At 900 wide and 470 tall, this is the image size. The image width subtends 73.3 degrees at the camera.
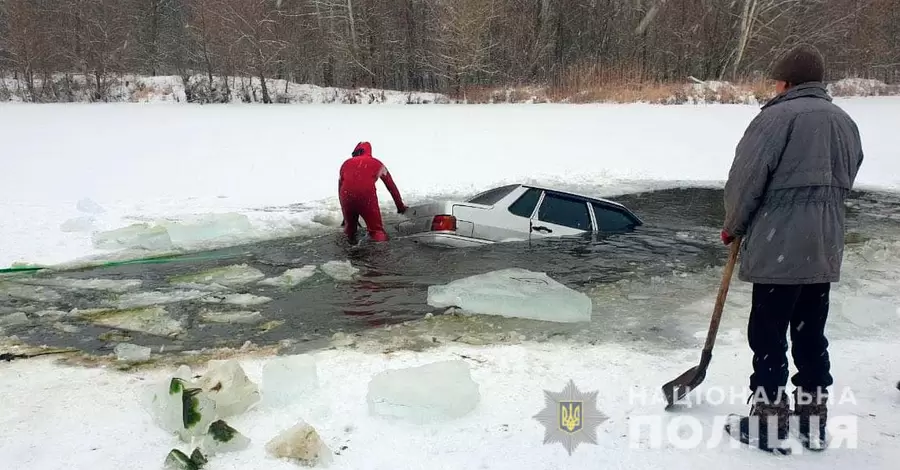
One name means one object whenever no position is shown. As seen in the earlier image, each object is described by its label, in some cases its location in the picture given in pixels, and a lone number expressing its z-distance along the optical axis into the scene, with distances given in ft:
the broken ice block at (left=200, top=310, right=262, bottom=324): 18.01
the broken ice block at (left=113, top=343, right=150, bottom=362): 14.51
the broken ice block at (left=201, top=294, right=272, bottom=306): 19.64
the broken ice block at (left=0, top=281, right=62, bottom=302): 19.63
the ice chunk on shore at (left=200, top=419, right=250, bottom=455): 9.93
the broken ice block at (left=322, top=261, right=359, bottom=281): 22.76
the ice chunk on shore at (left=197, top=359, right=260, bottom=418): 10.98
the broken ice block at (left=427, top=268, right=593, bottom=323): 17.61
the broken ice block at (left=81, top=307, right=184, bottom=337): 17.01
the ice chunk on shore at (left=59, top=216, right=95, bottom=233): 28.45
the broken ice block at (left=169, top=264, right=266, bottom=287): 21.71
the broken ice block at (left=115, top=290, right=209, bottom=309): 19.31
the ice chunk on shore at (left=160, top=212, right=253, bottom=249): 27.43
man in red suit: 26.25
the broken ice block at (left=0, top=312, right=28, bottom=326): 17.15
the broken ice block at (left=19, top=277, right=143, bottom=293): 20.93
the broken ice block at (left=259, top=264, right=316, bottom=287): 21.88
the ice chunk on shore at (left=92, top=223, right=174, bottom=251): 26.27
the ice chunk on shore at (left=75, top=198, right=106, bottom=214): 31.81
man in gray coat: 9.47
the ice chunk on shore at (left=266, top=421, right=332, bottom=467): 9.68
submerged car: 24.89
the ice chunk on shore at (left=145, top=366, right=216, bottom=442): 10.24
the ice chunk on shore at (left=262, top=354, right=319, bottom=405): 11.72
